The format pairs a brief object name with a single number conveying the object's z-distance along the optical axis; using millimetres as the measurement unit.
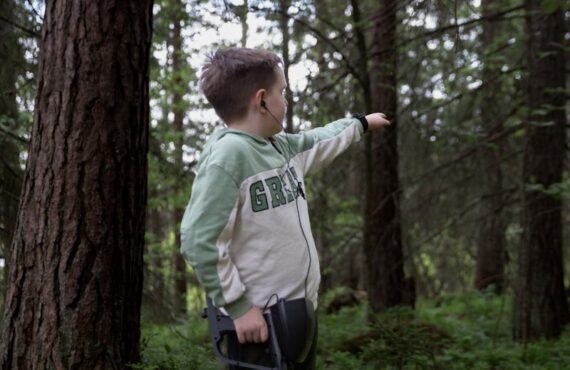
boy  2318
